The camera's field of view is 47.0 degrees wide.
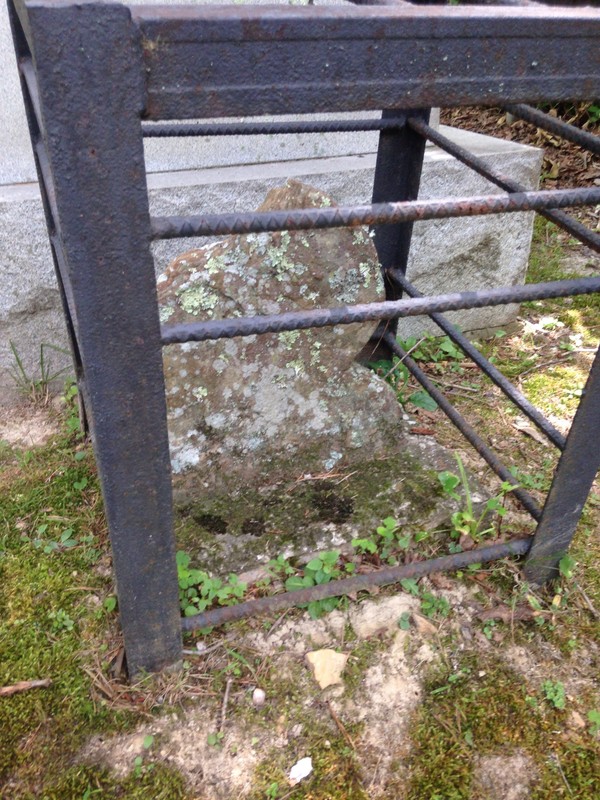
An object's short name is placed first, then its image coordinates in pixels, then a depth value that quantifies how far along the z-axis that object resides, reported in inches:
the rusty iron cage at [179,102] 35.9
